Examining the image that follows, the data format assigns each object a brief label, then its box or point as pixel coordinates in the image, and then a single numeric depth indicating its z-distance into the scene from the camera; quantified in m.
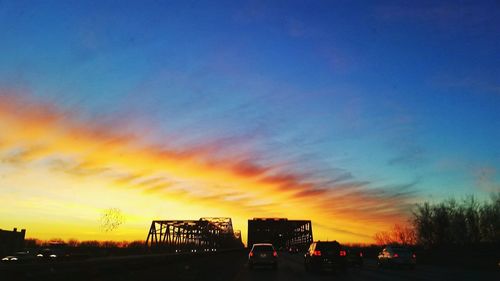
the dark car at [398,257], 38.28
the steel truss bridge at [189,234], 113.44
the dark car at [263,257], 37.00
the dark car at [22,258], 42.47
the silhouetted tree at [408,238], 114.09
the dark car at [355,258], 44.62
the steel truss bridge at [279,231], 125.62
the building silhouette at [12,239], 93.44
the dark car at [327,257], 32.16
